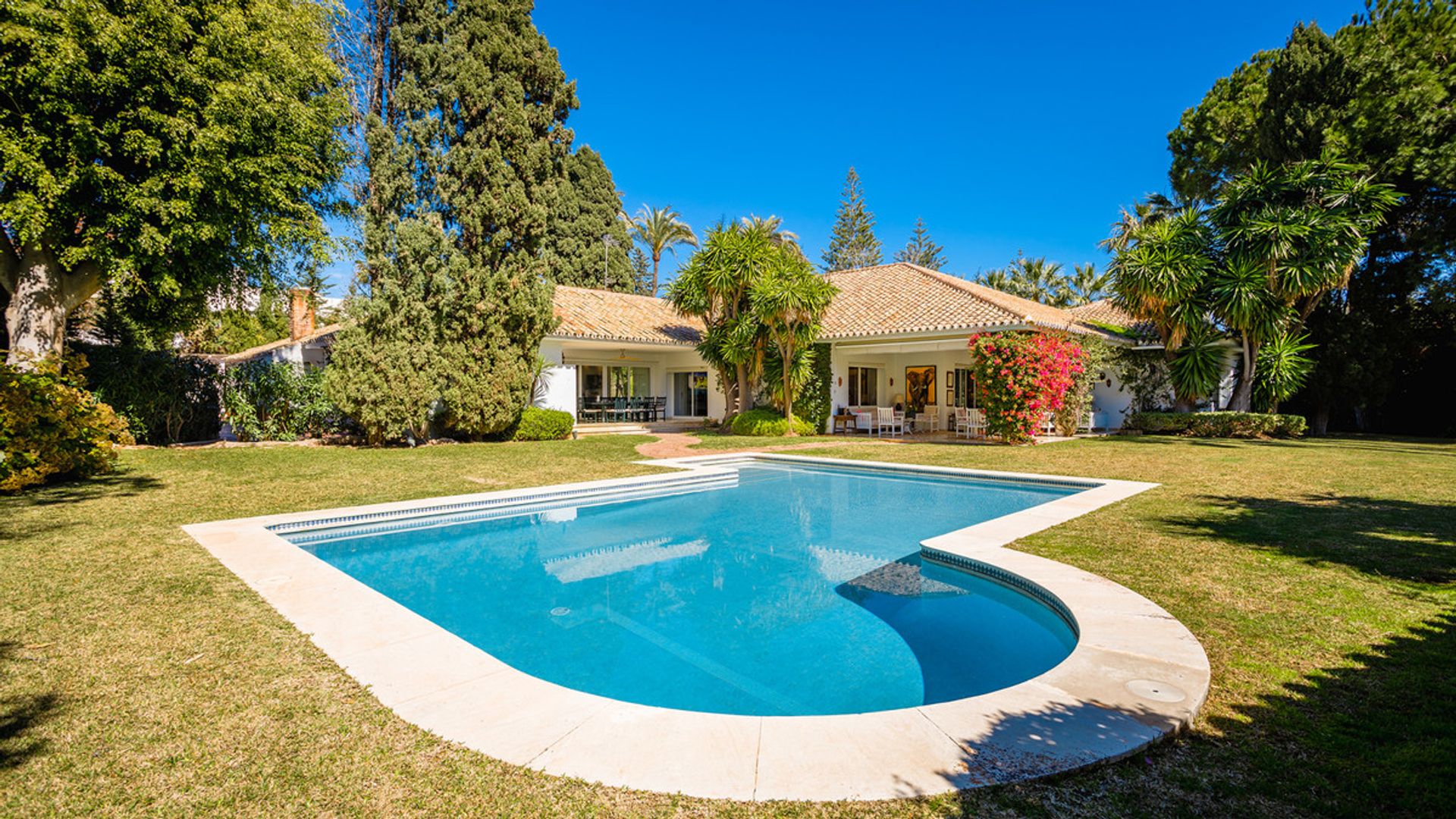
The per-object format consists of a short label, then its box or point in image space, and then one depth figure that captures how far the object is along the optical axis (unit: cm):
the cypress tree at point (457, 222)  1555
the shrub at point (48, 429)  866
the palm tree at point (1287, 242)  1667
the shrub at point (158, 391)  1408
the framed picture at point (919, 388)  2367
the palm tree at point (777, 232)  2088
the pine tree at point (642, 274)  5194
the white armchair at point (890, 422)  2023
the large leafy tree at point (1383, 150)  1778
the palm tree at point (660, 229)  4184
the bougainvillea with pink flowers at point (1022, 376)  1577
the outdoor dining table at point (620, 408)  2314
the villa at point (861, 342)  1959
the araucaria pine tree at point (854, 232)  4878
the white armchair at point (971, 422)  1817
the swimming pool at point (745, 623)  264
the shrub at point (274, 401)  1566
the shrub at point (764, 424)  1967
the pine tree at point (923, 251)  5319
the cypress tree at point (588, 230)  3212
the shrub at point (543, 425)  1758
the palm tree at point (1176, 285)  1762
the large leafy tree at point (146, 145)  998
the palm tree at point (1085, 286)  4012
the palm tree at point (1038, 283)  3922
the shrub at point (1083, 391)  1817
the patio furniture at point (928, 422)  2247
